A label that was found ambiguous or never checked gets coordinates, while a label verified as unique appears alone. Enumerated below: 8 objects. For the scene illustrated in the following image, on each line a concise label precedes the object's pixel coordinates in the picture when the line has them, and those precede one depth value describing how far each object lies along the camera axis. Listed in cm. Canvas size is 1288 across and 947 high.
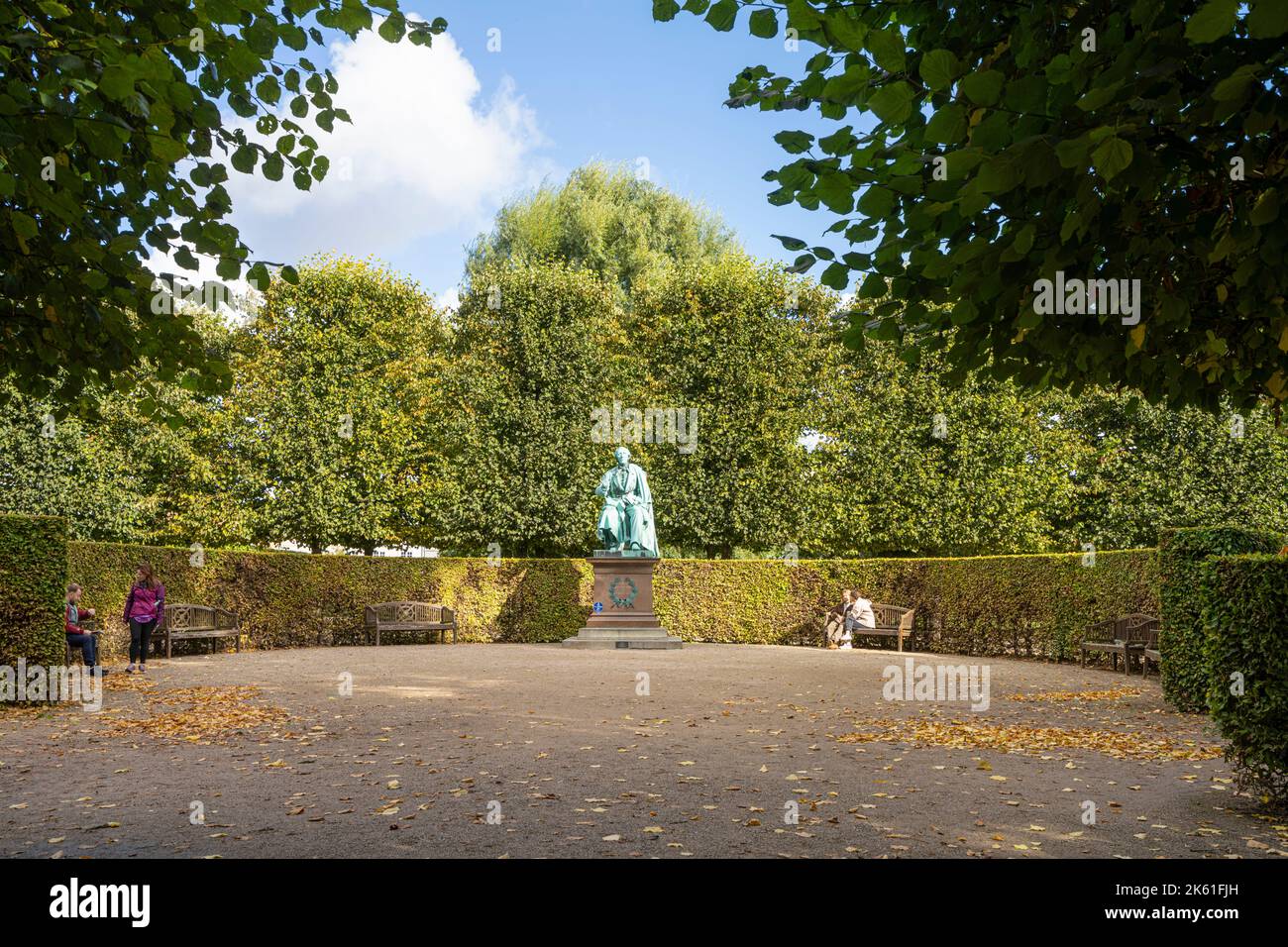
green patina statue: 2155
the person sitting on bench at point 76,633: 1215
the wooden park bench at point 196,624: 1714
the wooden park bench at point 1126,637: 1376
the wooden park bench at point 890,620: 2041
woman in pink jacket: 1395
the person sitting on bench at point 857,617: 2112
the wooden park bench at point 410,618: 2108
